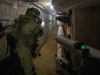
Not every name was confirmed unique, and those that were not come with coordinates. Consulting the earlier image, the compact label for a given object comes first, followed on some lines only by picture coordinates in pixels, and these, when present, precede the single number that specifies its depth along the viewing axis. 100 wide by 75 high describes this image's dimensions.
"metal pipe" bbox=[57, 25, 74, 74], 2.26
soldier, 2.19
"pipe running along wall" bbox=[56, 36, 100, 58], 1.25
